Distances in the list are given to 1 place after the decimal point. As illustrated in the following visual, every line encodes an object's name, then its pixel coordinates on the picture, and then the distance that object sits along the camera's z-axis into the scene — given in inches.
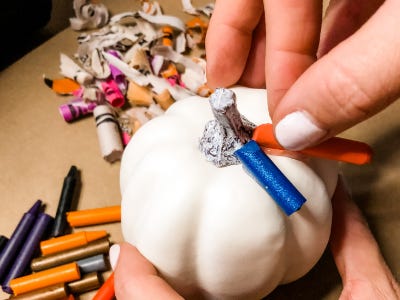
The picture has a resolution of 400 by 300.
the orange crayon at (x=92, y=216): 9.3
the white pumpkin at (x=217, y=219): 6.3
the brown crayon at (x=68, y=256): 8.9
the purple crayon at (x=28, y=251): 8.9
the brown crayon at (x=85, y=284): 8.6
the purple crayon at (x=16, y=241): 9.0
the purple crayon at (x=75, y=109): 10.9
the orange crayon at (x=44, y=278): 8.6
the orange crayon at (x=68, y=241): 9.0
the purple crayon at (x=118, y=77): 11.3
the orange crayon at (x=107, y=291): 8.1
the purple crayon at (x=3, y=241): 9.2
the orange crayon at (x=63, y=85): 11.5
